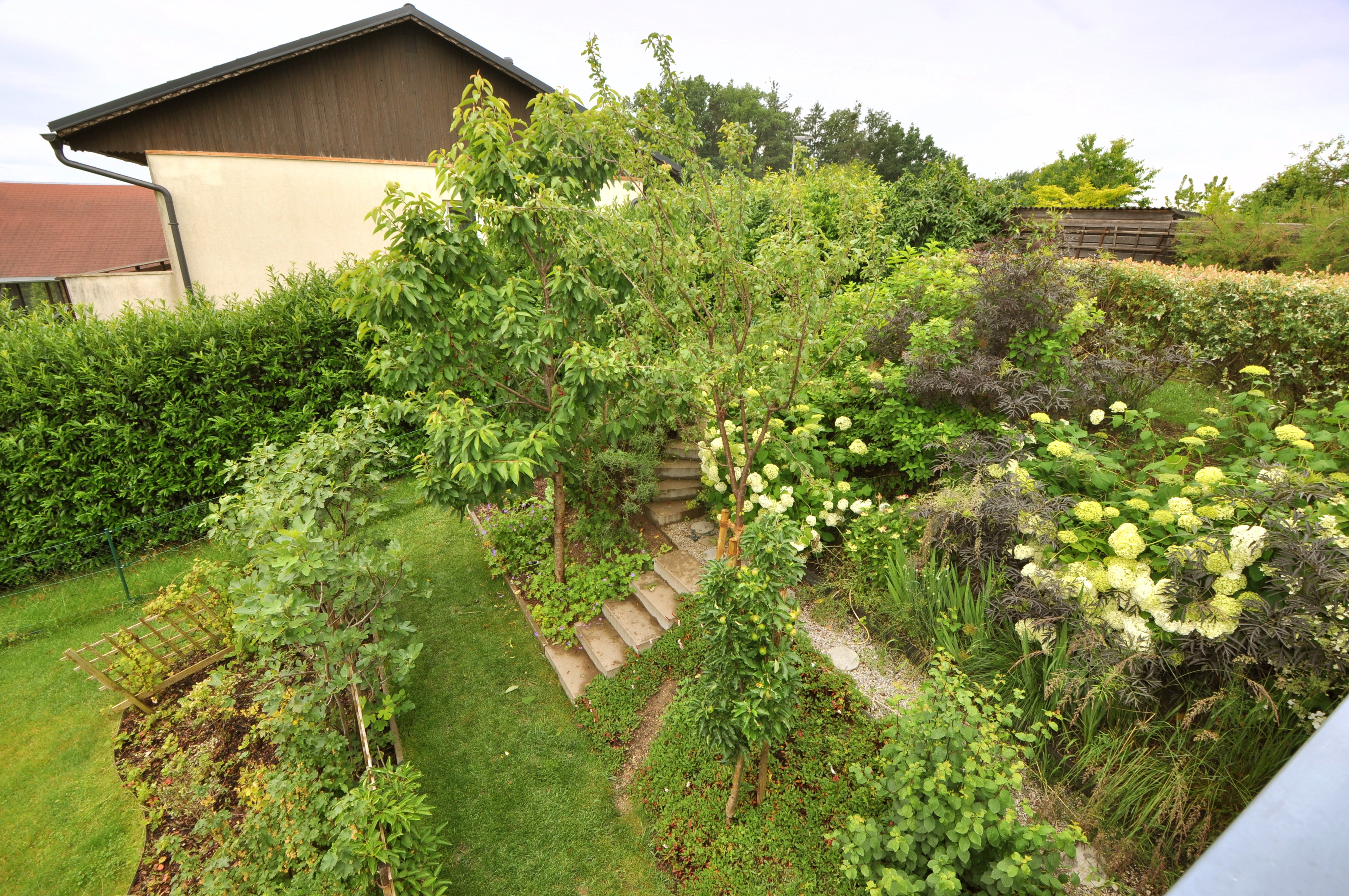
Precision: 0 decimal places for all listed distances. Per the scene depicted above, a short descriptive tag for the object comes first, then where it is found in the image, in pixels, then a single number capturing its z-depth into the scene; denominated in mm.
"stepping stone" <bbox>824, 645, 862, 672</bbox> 4105
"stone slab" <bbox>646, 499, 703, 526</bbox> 6078
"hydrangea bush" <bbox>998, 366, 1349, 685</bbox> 2996
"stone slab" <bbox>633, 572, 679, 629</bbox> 4879
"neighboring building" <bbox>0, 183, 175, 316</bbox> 17250
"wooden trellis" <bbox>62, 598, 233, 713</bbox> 4691
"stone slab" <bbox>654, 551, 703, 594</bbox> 5094
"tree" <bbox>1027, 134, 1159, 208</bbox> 30984
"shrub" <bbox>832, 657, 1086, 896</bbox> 2377
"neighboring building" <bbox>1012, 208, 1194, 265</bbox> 12617
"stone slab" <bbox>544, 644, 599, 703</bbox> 4719
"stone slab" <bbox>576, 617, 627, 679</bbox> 4707
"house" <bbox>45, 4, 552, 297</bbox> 8492
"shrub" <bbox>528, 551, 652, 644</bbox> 5266
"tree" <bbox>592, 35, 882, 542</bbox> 3977
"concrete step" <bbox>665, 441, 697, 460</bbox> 6582
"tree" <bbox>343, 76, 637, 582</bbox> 4129
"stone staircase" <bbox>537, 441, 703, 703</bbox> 4789
